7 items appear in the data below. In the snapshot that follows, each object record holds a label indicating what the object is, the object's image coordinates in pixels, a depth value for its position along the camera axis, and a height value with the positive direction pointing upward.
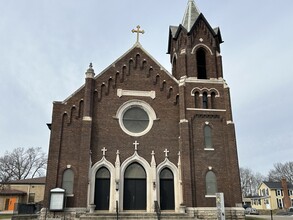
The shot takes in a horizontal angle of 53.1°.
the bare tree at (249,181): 102.12 +7.07
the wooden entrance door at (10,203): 41.75 -0.22
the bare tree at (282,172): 82.44 +8.67
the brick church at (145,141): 20.23 +4.25
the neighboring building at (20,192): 41.59 +1.30
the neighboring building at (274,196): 59.19 +1.31
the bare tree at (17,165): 57.81 +7.36
